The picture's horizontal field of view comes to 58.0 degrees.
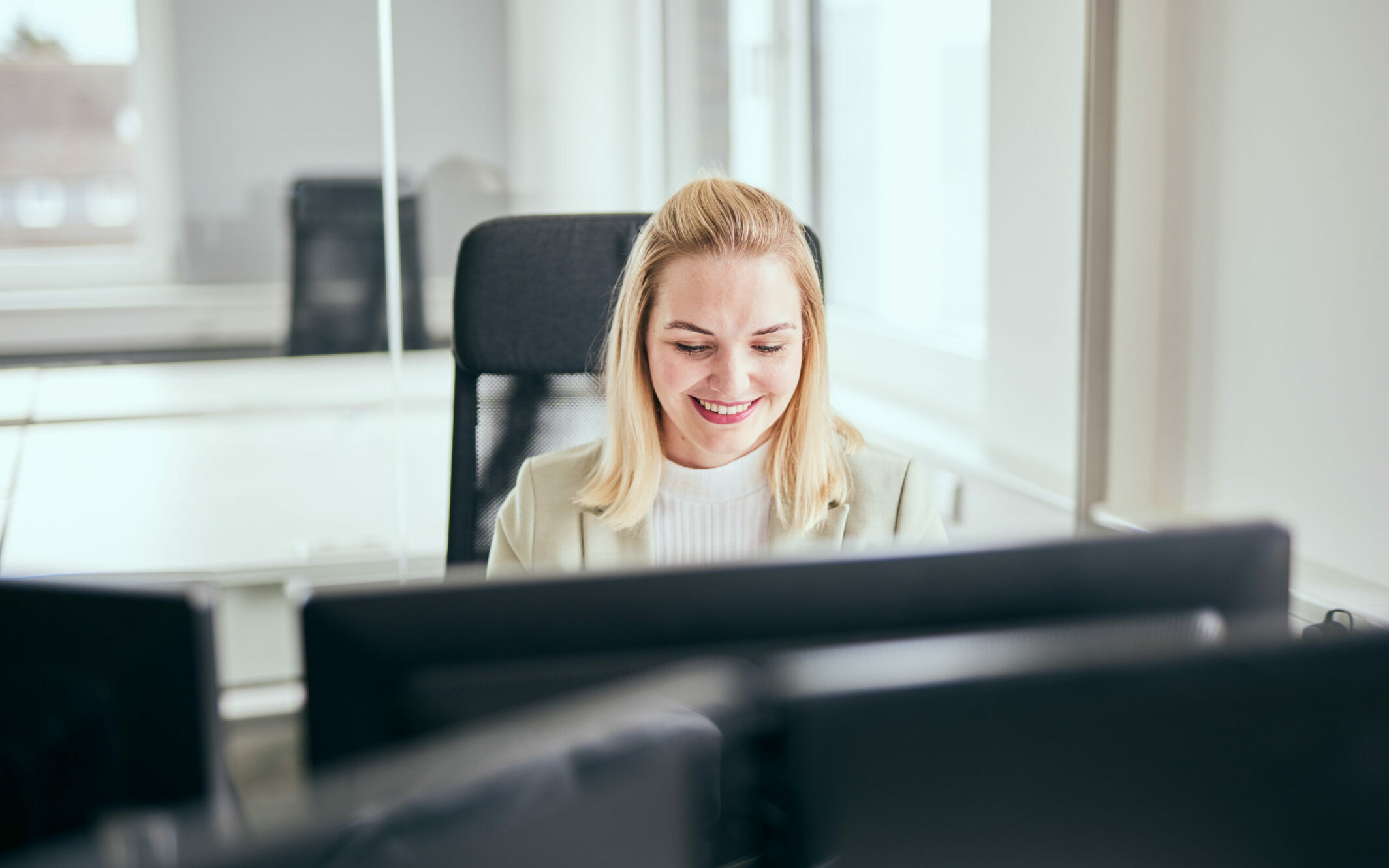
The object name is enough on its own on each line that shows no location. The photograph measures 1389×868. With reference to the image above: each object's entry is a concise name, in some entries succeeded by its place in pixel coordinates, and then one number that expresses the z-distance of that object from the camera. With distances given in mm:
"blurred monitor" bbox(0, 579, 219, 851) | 615
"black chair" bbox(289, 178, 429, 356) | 2736
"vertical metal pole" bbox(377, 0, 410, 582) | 2684
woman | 1400
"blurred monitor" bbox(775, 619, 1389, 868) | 571
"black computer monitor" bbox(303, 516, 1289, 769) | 658
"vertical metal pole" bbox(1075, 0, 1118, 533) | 2111
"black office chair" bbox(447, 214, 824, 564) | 1690
